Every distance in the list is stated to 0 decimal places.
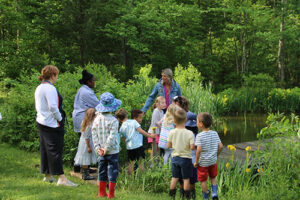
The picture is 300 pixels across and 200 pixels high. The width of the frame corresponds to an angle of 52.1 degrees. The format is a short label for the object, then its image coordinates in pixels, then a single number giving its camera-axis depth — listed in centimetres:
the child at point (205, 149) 410
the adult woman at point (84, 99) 523
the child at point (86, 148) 505
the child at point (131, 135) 492
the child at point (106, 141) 404
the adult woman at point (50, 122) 454
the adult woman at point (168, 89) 576
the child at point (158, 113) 538
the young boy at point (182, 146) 409
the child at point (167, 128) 454
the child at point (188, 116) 468
